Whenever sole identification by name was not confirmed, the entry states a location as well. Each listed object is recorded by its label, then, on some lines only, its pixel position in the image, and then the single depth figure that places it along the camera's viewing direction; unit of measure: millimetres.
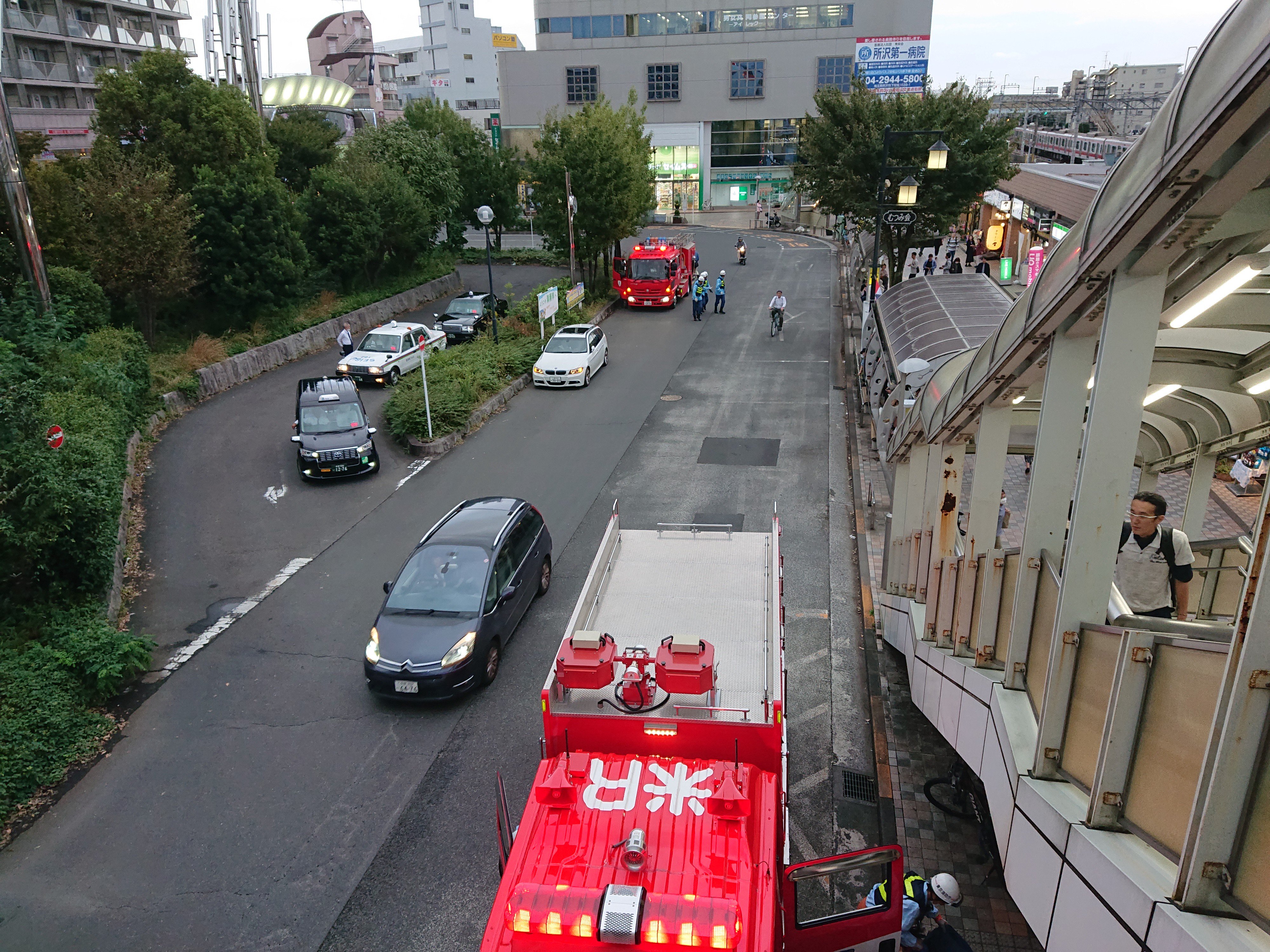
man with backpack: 5004
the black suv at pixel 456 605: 9656
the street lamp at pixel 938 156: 17312
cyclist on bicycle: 28938
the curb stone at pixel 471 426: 18328
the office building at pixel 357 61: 107938
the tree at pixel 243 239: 24562
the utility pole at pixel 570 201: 30672
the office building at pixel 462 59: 111875
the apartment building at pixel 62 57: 46781
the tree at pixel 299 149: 36125
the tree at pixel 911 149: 23328
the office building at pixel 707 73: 63250
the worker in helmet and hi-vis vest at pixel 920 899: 5676
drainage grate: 8289
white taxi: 23062
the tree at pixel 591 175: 33156
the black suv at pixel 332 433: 16625
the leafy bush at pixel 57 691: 8609
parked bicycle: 7848
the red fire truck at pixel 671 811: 4715
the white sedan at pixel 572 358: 23297
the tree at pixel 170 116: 25016
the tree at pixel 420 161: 37250
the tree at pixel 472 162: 42656
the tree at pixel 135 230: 21062
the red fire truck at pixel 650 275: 33312
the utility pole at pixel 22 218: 17812
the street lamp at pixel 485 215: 23359
